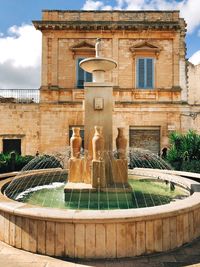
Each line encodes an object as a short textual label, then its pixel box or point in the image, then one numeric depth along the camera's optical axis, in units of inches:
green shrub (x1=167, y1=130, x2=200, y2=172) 461.7
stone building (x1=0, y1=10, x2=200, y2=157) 721.0
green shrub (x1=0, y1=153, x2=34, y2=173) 461.6
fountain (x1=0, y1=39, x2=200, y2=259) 150.3
